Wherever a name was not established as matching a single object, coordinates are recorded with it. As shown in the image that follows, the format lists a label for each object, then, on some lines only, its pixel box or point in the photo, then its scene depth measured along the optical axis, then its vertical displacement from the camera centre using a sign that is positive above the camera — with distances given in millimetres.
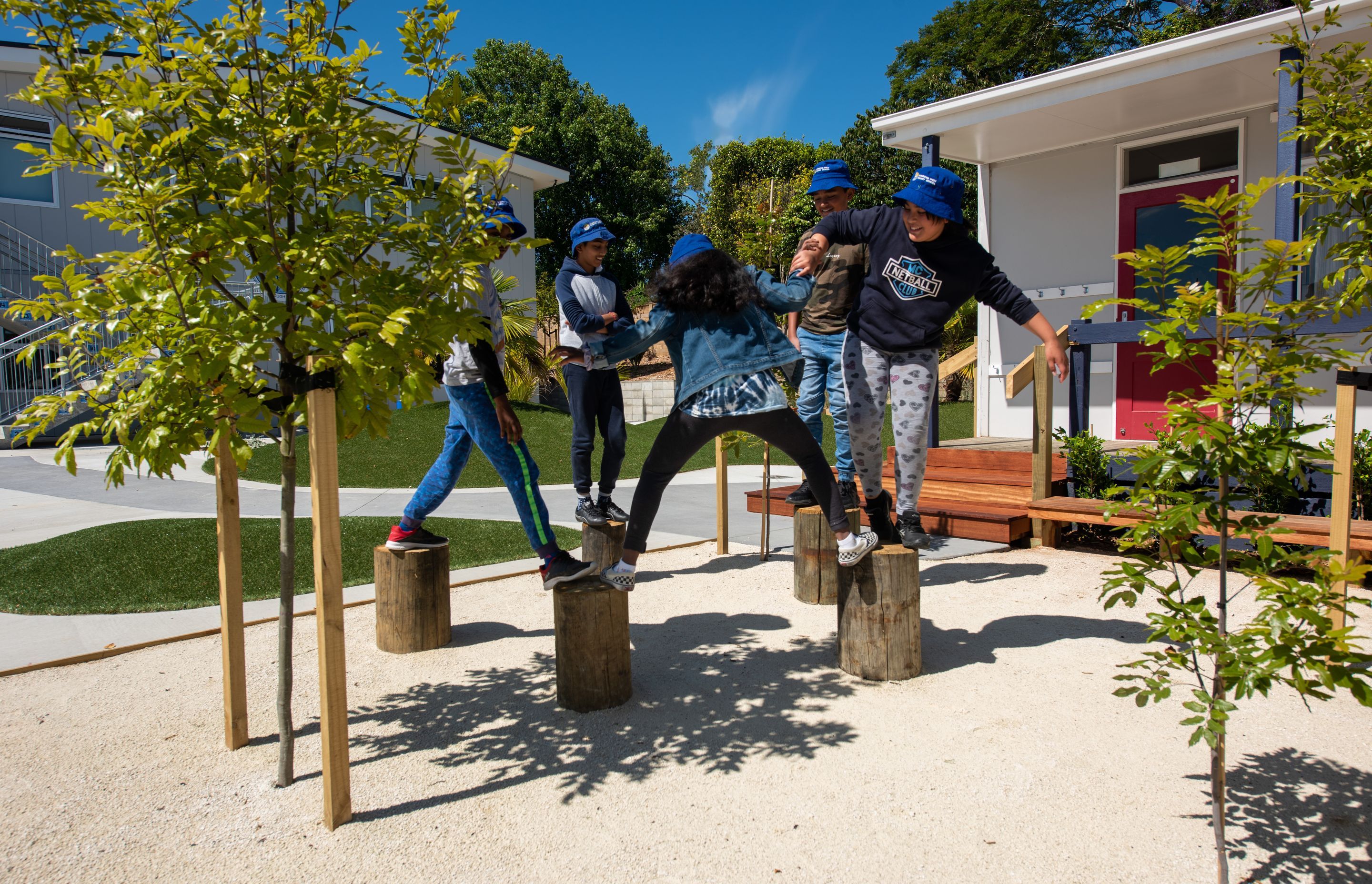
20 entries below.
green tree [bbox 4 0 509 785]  2170 +513
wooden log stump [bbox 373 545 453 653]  3918 -837
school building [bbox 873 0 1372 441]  7082 +2465
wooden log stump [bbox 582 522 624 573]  4883 -746
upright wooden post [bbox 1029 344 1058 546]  5828 -276
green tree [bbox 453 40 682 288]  30969 +9524
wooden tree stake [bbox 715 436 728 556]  5875 -631
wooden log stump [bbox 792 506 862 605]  4609 -792
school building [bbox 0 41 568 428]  13141 +3142
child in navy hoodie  3896 +459
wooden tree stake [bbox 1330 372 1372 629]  3691 -315
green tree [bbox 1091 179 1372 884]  1849 -158
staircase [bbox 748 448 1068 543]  6027 -664
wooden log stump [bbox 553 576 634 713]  3229 -883
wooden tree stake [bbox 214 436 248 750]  2723 -584
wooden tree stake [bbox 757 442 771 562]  5480 -616
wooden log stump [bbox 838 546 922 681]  3416 -822
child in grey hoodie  5047 +180
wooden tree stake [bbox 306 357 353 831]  2312 -476
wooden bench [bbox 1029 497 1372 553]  4438 -671
